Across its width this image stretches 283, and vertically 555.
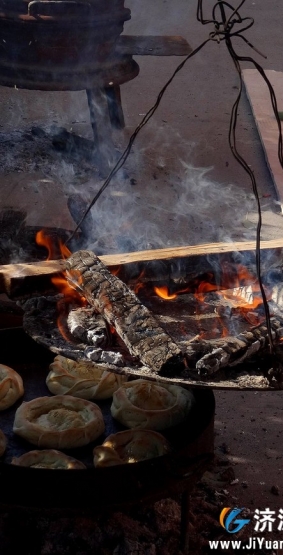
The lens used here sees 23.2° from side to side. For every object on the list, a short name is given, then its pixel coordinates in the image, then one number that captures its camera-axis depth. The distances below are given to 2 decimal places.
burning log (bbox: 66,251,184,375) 2.31
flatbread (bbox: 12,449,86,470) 2.69
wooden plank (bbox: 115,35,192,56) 6.49
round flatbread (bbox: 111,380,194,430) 2.94
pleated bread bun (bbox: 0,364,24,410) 3.03
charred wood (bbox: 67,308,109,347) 2.55
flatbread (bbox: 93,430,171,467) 2.72
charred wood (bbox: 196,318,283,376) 2.29
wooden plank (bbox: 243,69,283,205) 7.50
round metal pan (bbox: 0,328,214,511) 2.46
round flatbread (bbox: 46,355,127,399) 3.17
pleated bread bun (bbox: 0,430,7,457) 2.77
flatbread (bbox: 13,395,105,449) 2.83
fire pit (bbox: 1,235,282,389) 2.31
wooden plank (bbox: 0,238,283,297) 2.84
